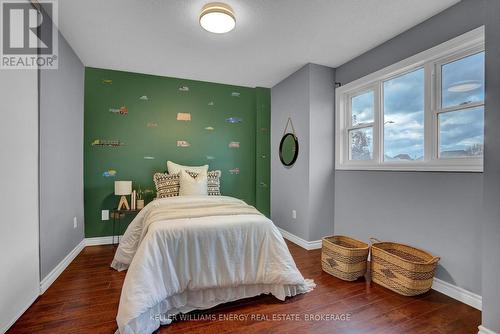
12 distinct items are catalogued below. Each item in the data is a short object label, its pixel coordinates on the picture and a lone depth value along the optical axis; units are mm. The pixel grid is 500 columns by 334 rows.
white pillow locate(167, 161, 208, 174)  3381
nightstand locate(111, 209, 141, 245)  3180
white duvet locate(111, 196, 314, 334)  1565
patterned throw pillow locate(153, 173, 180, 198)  3168
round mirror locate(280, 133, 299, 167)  3451
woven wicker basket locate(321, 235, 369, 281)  2285
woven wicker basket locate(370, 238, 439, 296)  1977
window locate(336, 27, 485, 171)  1959
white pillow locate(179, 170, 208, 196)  3105
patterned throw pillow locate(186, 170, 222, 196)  3398
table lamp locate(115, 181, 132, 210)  3064
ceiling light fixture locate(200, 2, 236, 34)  1998
